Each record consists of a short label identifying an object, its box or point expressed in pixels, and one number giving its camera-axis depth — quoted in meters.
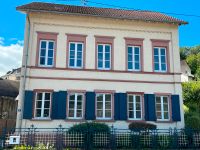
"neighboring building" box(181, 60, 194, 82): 50.09
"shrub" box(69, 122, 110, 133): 15.62
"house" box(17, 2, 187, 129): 17.89
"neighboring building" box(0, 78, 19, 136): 24.46
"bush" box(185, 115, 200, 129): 17.92
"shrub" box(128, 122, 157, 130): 17.76
